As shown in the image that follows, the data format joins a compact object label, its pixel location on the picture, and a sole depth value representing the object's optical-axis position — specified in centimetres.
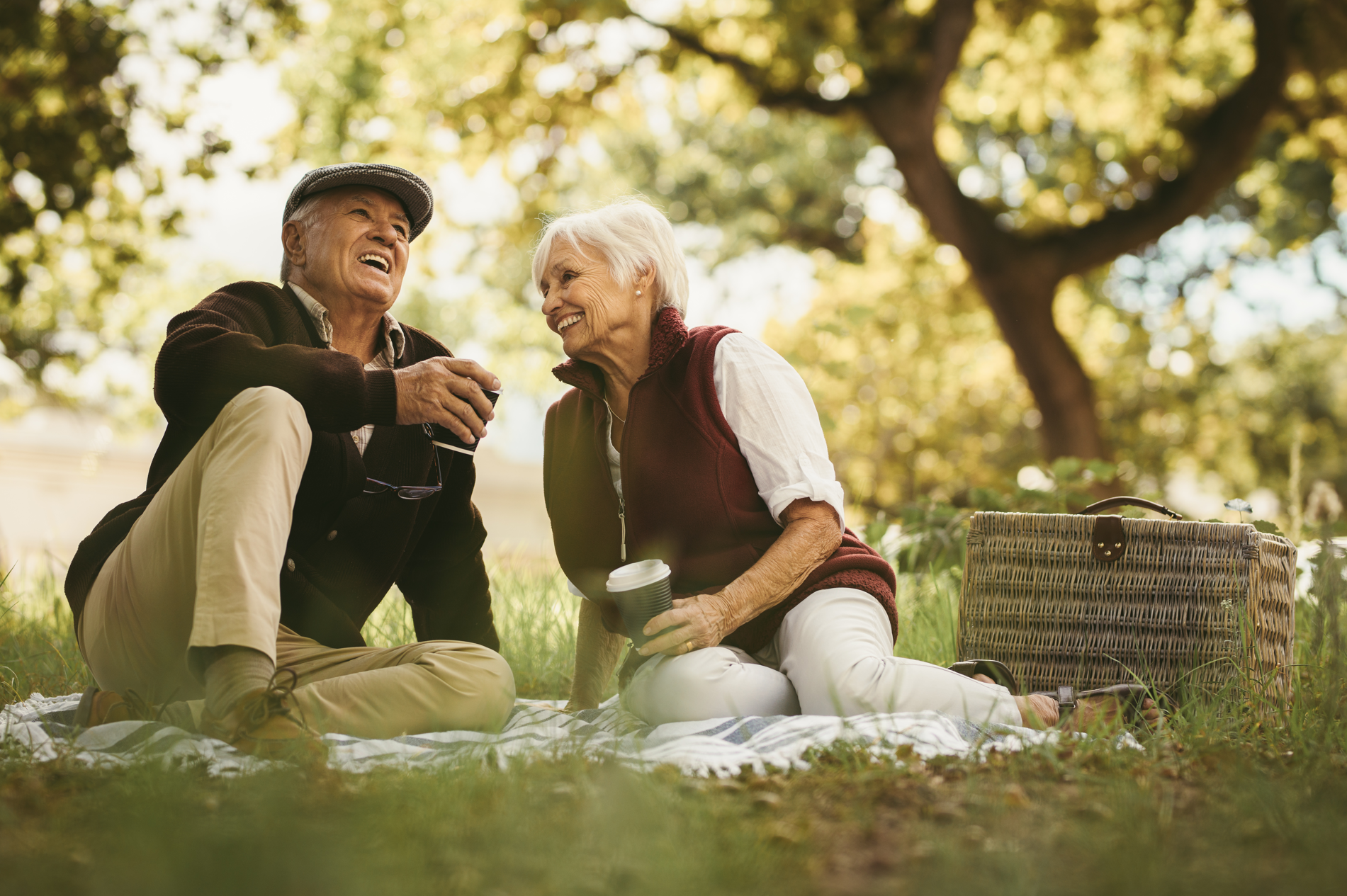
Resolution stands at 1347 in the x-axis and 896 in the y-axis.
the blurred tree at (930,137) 934
